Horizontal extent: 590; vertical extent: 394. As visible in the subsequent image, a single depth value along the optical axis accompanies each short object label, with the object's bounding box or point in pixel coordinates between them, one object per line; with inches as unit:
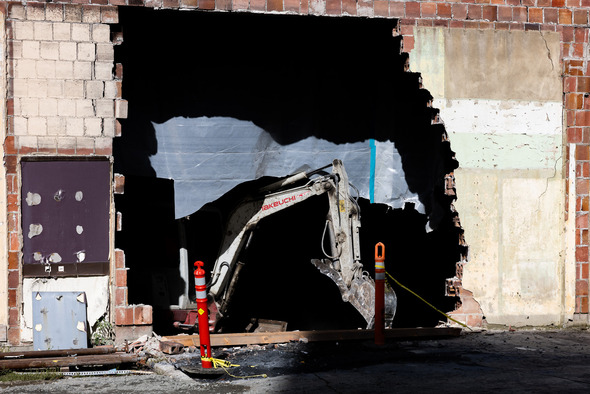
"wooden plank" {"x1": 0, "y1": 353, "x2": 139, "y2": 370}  338.3
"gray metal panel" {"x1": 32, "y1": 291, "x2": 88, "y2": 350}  391.9
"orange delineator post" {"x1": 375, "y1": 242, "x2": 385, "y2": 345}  389.7
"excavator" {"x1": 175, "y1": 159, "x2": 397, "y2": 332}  437.1
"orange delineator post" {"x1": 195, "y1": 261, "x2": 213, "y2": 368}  331.0
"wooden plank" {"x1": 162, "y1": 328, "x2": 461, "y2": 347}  397.1
